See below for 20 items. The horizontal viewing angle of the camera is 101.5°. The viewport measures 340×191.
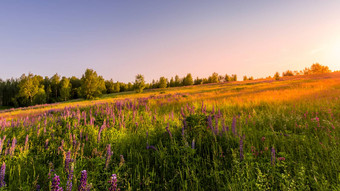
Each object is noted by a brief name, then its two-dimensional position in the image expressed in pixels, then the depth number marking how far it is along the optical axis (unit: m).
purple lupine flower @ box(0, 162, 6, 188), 1.39
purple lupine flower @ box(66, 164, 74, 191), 1.27
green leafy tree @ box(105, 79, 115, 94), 83.62
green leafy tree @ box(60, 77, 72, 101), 61.60
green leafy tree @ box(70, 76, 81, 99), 73.99
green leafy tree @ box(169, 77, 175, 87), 93.56
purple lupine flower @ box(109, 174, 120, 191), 1.27
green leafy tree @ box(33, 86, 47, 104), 57.41
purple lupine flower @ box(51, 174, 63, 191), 1.06
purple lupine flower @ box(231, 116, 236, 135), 2.73
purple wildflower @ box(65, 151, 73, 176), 1.68
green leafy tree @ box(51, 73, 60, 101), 72.50
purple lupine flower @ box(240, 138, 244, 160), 2.10
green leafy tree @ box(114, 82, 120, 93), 85.06
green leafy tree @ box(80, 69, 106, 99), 36.72
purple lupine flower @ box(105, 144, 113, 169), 1.85
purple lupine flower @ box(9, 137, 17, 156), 2.22
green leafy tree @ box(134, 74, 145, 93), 40.47
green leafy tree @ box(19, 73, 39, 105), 51.25
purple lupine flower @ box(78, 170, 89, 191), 1.17
